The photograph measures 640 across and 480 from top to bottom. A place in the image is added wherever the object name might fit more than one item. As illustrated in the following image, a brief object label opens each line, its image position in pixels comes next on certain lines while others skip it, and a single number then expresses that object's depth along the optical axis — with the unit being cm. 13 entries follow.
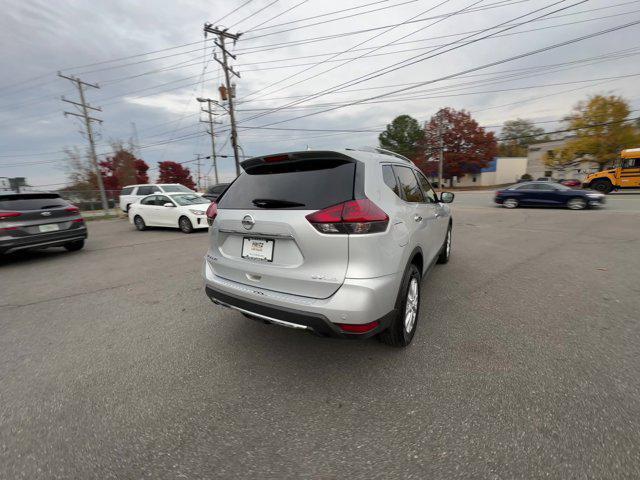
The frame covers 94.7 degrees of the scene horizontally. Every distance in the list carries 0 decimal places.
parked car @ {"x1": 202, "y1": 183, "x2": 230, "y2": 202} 1700
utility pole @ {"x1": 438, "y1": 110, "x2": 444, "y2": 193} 4262
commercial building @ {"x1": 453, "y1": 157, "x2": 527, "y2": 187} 5342
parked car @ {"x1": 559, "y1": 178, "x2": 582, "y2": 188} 2539
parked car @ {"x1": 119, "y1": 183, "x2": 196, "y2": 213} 1566
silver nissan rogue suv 205
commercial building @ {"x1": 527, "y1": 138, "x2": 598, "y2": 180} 3634
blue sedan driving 1302
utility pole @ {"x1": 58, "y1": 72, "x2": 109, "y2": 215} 2195
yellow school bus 2070
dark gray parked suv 575
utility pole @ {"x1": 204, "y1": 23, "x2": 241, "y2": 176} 2033
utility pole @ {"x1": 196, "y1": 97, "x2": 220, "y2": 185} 3271
